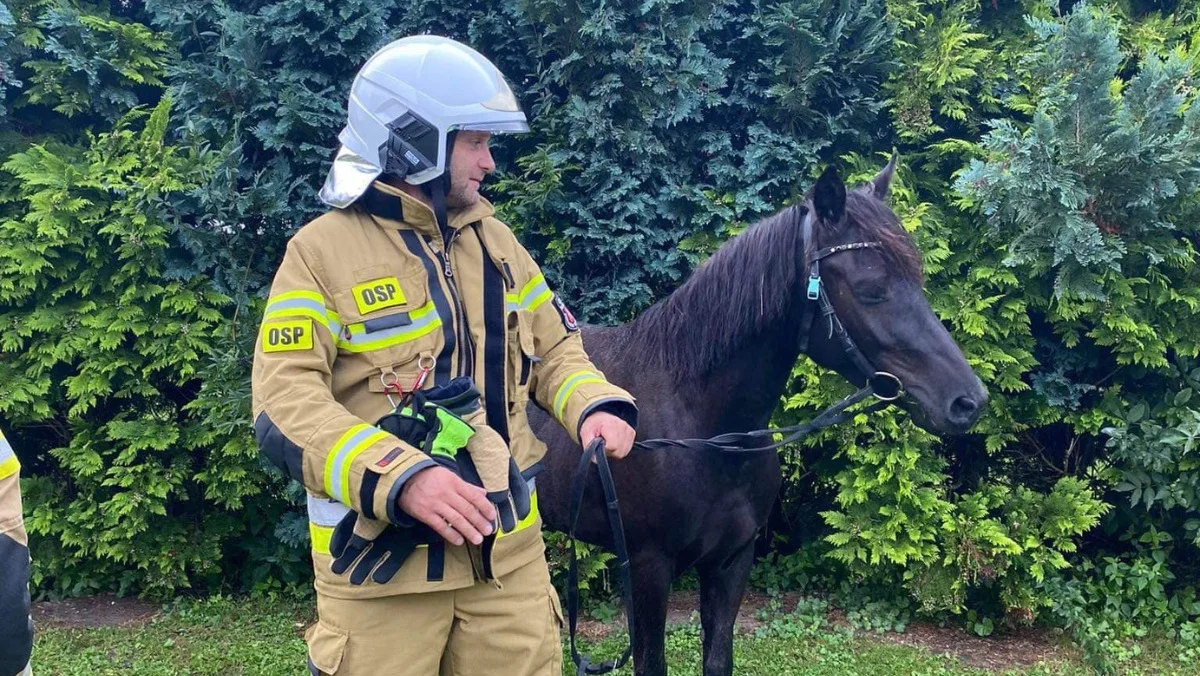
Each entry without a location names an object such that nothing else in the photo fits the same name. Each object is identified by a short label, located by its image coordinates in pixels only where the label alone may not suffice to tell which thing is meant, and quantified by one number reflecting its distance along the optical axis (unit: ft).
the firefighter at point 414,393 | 5.29
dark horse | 8.33
